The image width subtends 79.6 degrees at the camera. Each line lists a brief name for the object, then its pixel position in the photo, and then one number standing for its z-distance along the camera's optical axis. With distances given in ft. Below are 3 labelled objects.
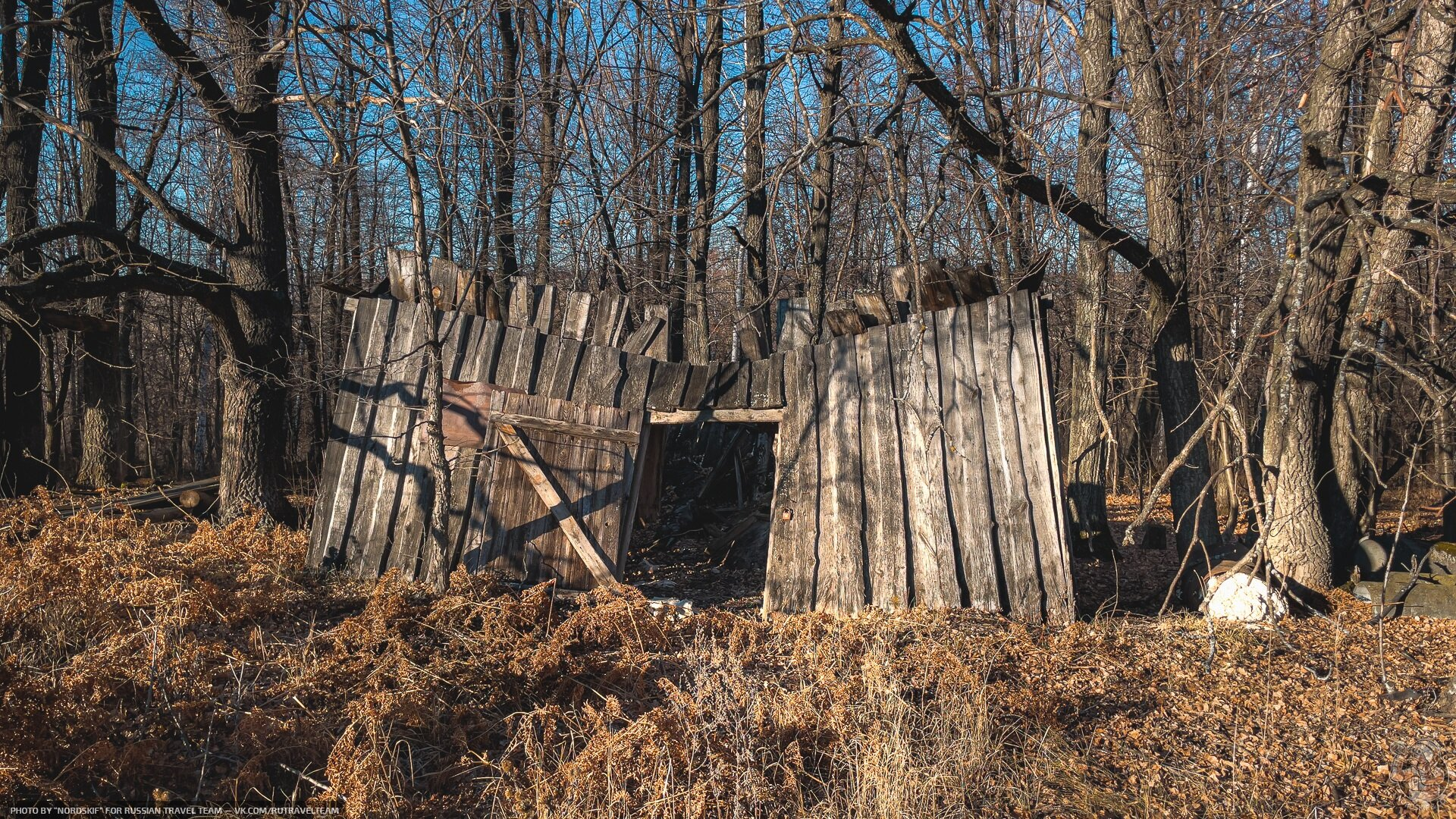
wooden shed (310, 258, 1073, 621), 20.40
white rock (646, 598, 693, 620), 20.25
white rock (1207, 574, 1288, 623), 20.43
